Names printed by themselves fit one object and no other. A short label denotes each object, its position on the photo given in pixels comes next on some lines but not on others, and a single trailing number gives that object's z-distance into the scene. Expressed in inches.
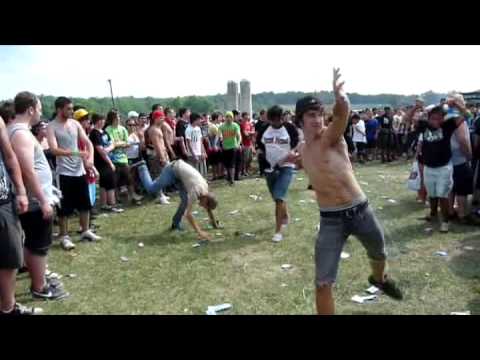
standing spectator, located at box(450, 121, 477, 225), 262.5
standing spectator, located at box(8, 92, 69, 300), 156.6
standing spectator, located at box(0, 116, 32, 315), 134.6
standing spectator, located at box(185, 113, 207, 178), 433.7
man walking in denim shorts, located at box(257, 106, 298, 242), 261.4
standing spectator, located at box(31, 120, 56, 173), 308.7
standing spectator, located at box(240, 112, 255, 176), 566.9
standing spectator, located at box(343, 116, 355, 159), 603.6
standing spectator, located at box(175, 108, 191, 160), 435.5
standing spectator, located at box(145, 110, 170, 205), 345.6
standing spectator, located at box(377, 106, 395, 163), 640.3
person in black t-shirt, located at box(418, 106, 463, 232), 256.2
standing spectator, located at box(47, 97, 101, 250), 235.3
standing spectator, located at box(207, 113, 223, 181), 521.7
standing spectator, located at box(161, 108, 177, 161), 392.8
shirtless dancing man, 138.4
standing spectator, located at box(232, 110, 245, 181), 514.3
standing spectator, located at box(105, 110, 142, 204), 369.1
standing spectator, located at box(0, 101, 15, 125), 203.3
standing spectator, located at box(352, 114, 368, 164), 622.8
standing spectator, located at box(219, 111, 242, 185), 490.3
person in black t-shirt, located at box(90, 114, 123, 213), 340.5
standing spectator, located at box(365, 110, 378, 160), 647.8
